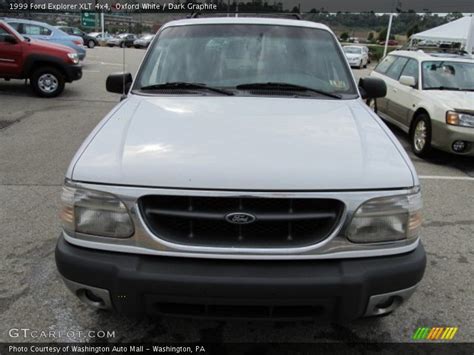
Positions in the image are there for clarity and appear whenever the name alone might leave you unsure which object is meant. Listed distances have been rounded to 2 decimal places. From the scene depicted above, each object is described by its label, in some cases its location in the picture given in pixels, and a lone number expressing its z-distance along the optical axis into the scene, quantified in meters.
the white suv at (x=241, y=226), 1.99
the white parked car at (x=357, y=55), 26.26
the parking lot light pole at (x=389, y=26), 34.47
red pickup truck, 10.25
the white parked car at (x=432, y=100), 6.15
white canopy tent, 26.73
